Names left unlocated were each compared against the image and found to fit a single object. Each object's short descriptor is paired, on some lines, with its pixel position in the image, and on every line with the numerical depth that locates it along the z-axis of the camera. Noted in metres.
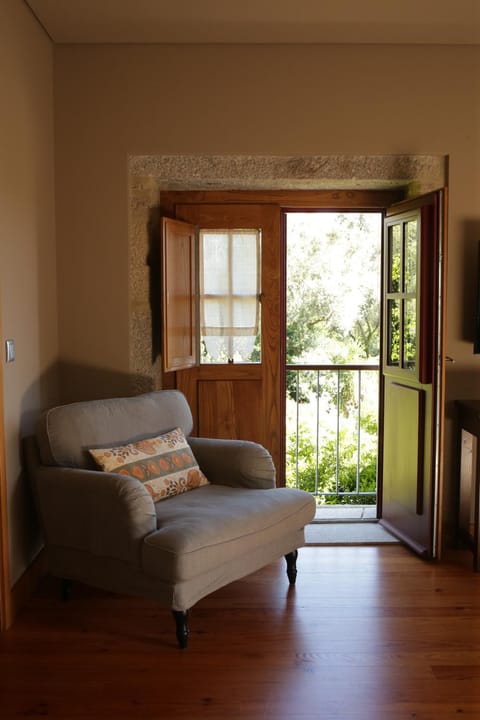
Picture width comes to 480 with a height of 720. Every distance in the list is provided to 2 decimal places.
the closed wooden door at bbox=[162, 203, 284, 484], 4.31
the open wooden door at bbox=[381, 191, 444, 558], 3.72
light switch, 3.08
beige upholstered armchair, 2.82
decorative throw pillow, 3.21
